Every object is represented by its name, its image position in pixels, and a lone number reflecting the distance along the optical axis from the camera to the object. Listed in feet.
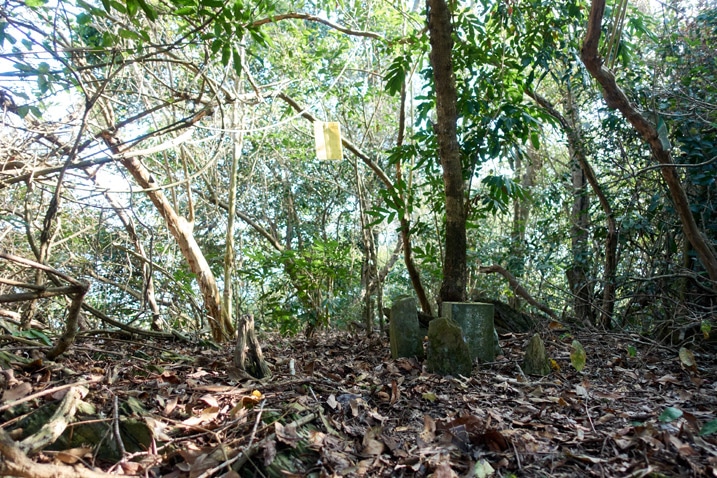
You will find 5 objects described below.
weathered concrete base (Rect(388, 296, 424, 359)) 13.15
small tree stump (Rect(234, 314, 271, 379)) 10.45
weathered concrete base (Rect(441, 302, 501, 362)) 13.20
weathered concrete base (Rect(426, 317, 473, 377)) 11.78
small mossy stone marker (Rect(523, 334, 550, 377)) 12.18
